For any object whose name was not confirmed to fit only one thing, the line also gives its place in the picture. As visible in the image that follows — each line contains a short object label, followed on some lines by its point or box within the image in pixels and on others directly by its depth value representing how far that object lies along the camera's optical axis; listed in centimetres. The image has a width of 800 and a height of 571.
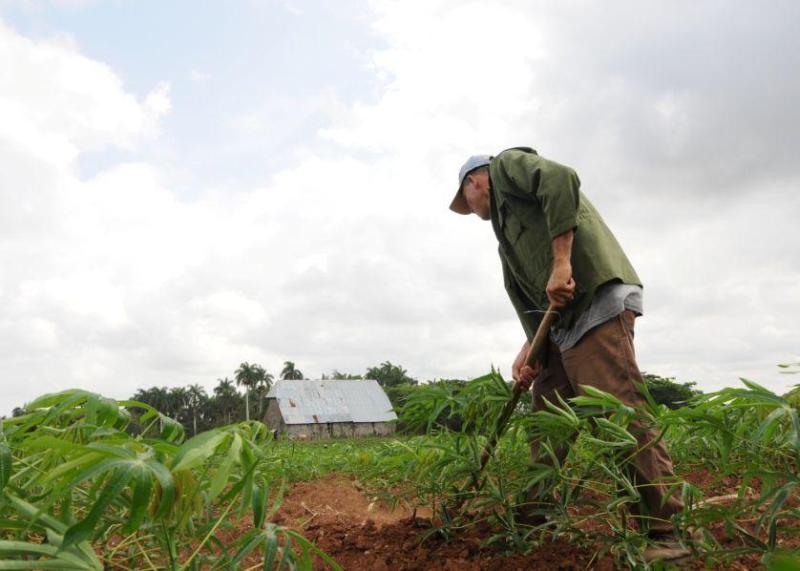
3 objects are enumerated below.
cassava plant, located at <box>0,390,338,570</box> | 94
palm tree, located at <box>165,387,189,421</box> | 7052
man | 245
